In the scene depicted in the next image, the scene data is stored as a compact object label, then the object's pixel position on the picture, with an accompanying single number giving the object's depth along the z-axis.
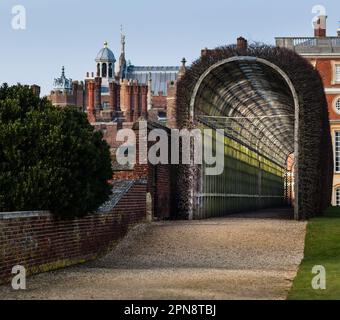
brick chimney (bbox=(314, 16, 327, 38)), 80.25
